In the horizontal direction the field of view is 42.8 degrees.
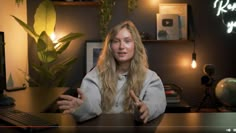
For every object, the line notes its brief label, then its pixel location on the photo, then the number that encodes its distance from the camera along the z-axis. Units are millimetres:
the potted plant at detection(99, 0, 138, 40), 2992
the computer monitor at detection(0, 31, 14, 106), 1485
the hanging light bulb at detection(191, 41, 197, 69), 3096
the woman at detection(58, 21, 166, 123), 1274
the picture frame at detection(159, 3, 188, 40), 3113
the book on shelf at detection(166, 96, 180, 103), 2081
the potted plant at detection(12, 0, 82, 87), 2719
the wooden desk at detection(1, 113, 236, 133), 885
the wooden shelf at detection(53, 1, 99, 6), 3111
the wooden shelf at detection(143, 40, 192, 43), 3148
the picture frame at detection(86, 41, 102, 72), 3209
